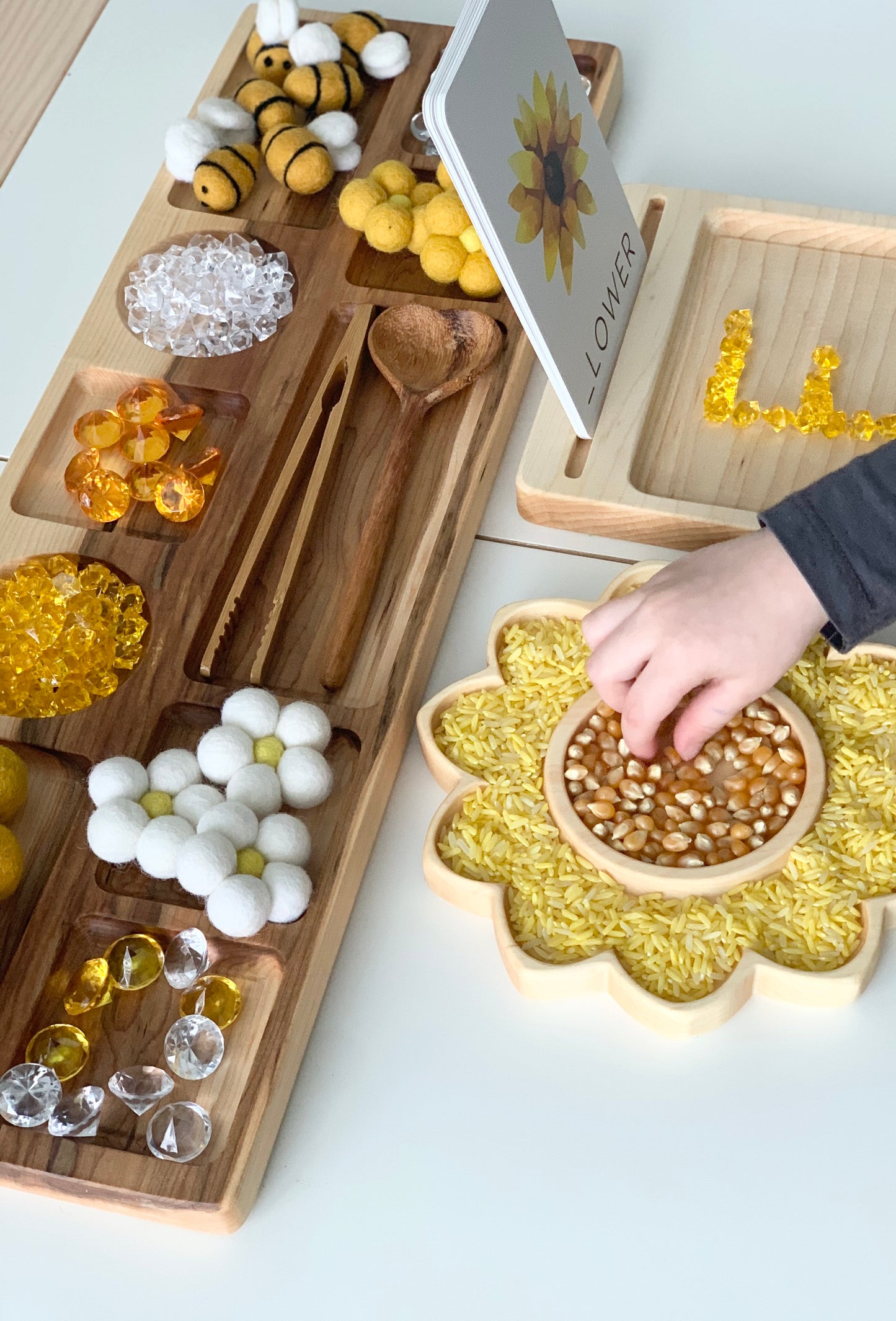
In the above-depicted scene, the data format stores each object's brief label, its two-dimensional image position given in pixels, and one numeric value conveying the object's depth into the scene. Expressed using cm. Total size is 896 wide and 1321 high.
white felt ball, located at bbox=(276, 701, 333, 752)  84
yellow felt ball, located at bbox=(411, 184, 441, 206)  112
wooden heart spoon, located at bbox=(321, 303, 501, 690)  101
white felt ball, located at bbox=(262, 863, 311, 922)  77
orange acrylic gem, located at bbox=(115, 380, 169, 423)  103
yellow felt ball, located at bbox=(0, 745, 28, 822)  83
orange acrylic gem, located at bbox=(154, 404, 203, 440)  103
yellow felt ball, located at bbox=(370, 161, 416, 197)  112
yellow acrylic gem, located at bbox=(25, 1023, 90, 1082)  77
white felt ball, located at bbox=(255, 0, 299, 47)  122
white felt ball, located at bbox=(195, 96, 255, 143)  119
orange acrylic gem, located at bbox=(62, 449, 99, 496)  101
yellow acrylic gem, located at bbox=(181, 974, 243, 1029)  78
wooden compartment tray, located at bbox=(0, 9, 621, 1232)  76
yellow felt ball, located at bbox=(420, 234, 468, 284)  106
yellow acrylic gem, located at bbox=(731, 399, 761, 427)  100
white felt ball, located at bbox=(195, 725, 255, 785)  82
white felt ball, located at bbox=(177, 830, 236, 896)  76
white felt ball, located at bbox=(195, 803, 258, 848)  78
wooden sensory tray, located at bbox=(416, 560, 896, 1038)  74
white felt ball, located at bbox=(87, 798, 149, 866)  79
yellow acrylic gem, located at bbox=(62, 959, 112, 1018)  79
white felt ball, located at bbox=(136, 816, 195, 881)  78
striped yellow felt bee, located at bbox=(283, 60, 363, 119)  119
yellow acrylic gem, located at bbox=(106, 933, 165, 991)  79
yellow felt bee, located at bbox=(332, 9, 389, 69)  124
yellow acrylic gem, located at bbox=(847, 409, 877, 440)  97
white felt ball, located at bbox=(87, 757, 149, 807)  81
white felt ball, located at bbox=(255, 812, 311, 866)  80
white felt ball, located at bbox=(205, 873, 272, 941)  75
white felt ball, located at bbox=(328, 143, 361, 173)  119
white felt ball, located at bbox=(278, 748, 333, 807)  82
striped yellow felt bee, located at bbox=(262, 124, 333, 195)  114
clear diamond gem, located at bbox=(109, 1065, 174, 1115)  75
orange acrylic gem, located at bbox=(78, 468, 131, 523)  100
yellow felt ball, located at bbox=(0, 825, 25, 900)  79
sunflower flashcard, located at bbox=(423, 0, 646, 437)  81
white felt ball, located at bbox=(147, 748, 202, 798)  82
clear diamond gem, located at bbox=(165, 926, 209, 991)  79
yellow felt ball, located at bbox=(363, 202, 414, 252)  108
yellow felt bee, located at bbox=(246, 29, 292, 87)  122
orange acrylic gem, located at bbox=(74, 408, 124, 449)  102
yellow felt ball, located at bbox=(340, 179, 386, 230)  110
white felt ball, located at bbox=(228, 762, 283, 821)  81
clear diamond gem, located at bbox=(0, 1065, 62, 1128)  74
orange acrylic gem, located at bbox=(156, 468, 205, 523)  99
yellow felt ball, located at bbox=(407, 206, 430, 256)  109
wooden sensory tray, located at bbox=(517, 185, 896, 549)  97
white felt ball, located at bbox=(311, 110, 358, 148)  117
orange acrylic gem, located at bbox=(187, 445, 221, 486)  101
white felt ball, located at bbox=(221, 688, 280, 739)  84
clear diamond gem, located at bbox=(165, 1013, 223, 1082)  76
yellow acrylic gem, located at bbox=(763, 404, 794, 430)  98
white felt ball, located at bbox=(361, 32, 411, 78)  122
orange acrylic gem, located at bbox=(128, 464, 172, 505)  101
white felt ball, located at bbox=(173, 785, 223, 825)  81
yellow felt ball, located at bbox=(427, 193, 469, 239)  106
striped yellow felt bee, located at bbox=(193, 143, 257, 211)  115
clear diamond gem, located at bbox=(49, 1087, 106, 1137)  75
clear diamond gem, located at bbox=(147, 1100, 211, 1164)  73
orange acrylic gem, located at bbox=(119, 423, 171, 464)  102
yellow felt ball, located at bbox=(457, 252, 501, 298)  106
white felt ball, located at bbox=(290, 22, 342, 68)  120
